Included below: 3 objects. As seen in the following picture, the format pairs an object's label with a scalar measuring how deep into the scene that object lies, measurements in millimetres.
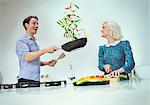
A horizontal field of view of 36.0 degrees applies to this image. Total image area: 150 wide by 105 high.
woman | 1540
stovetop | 1624
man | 1681
